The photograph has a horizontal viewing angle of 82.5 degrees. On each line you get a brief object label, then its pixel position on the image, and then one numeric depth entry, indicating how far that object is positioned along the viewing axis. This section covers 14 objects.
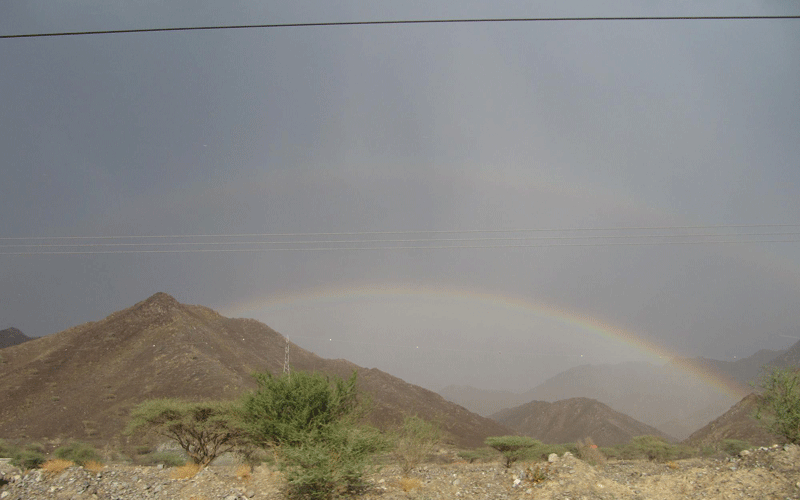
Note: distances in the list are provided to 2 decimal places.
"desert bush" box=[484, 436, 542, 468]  31.30
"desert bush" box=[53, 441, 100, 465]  35.28
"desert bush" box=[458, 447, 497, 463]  41.34
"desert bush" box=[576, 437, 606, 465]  34.08
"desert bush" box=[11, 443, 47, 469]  30.64
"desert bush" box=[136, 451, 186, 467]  33.78
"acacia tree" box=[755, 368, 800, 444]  20.47
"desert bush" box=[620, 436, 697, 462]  41.41
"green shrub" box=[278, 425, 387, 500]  13.84
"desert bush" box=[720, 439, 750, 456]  38.98
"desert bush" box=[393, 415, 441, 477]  23.33
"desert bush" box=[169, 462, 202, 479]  20.58
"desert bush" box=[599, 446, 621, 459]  45.29
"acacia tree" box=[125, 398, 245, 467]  25.16
